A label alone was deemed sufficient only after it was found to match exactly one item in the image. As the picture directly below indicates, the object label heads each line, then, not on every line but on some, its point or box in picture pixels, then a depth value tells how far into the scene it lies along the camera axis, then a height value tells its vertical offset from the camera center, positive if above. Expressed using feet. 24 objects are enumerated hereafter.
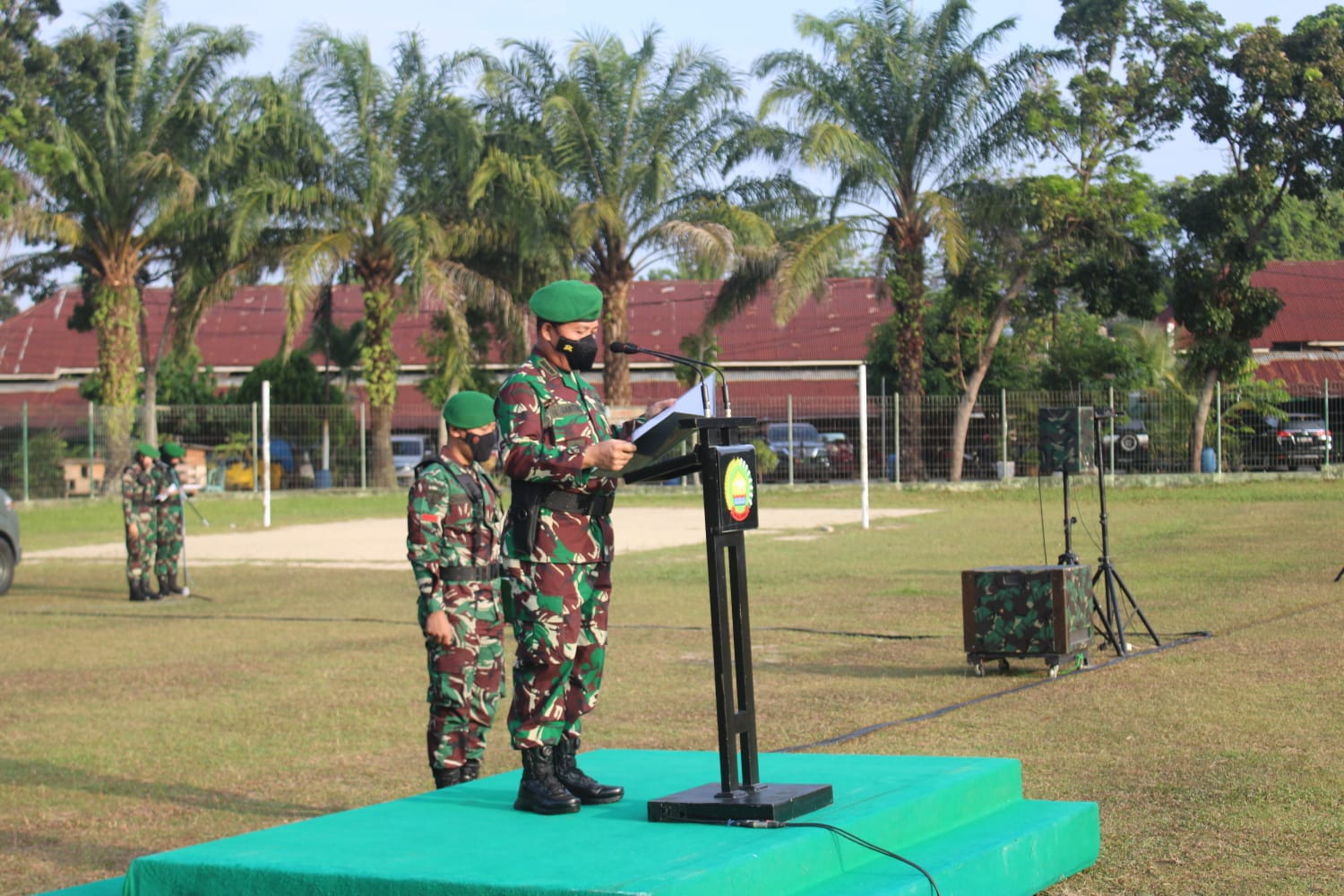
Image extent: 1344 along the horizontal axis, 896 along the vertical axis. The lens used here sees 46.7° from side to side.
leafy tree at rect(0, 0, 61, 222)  84.89 +22.94
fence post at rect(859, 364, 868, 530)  79.00 +1.46
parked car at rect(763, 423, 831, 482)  118.83 +0.28
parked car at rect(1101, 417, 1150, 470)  106.93 -0.38
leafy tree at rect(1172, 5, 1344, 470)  104.17 +18.52
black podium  15.17 -1.79
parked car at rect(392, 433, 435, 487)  133.49 +1.58
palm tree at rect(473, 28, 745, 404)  105.40 +22.05
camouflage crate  31.76 -3.32
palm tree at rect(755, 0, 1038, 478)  103.04 +23.78
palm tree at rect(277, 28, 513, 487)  105.60 +19.56
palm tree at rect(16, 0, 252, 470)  105.81 +23.30
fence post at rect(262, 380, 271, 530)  81.87 +1.06
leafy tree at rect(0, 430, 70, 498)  114.83 +0.56
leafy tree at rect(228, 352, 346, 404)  128.77 +6.98
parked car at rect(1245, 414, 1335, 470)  107.45 +0.03
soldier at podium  16.24 -0.85
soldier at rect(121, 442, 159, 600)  53.06 -1.30
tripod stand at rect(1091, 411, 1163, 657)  34.09 -3.47
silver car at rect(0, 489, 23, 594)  56.70 -2.56
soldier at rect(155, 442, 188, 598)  52.90 -1.64
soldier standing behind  21.44 -1.70
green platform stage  13.65 -3.69
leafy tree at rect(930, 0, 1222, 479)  107.14 +18.43
